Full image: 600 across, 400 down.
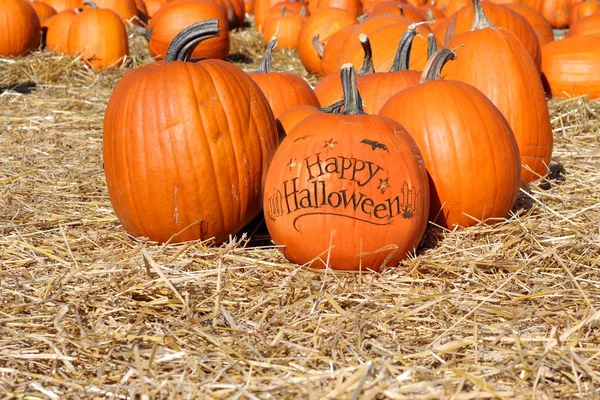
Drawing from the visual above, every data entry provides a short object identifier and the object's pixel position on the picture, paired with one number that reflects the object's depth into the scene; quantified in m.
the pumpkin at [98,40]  8.37
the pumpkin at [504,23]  5.92
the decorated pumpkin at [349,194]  2.95
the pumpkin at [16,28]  8.70
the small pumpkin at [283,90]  4.12
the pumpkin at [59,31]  8.90
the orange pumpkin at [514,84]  4.02
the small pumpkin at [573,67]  6.24
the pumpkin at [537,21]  7.50
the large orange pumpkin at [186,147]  3.21
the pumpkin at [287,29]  10.23
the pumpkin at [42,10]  10.36
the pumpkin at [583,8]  10.41
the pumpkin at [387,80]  4.02
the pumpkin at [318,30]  8.58
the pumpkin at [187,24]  8.84
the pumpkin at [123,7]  10.53
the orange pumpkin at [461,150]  3.37
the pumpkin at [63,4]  11.72
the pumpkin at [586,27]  7.36
